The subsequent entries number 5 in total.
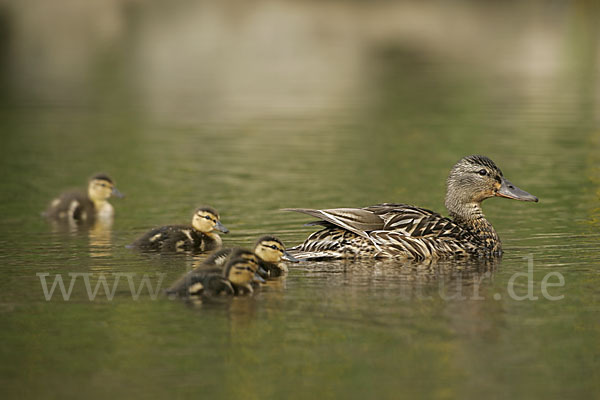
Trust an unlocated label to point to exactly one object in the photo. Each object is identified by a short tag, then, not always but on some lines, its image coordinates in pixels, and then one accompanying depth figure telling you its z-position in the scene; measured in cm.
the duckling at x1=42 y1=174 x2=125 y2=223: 2125
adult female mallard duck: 1588
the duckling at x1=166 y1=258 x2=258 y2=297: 1350
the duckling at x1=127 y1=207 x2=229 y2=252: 1709
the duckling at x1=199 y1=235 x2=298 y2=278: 1476
